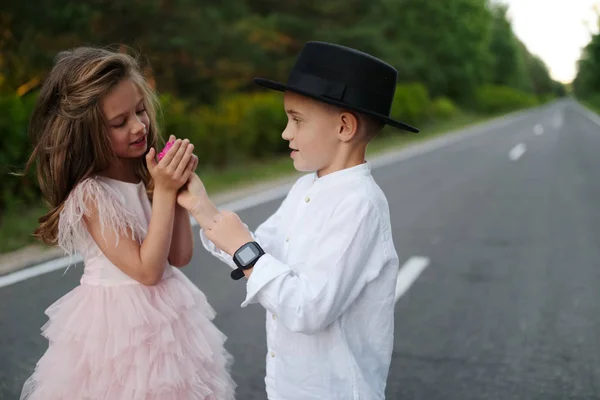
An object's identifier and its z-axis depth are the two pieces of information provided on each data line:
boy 1.70
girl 2.02
